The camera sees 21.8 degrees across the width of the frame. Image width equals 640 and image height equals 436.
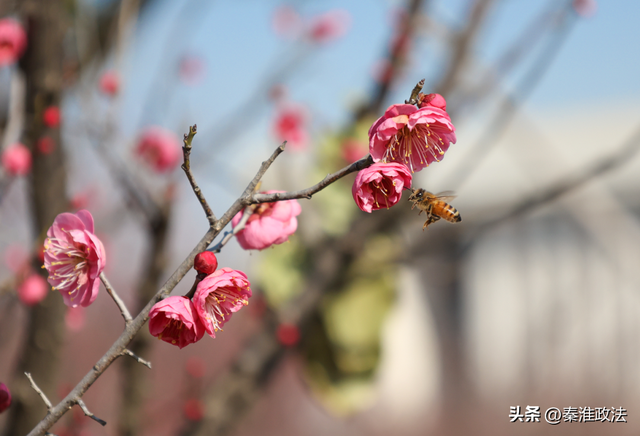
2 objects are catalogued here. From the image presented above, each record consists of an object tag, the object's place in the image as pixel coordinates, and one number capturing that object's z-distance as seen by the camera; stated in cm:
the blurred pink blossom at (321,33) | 203
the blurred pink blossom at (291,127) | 214
